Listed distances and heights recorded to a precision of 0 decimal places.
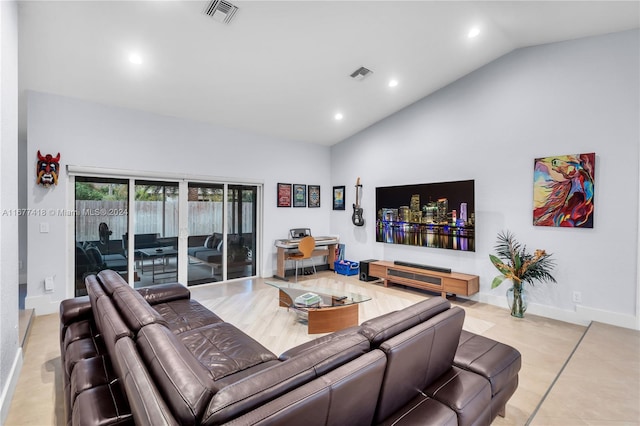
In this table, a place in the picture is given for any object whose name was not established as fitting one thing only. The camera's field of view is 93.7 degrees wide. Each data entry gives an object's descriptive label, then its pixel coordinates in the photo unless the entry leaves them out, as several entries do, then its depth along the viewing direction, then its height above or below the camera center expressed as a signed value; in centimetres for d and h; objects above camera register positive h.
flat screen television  463 -7
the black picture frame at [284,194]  620 +33
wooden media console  442 -109
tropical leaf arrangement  383 -71
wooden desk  582 -82
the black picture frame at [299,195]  645 +33
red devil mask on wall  379 +50
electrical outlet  367 -105
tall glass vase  389 -118
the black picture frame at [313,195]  671 +34
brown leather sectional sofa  98 -67
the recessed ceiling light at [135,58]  333 +171
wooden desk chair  557 -70
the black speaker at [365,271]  572 -117
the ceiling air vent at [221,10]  278 +191
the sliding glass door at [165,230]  434 -33
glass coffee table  326 -108
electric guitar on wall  623 -3
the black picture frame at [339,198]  677 +29
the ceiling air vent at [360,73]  416 +194
